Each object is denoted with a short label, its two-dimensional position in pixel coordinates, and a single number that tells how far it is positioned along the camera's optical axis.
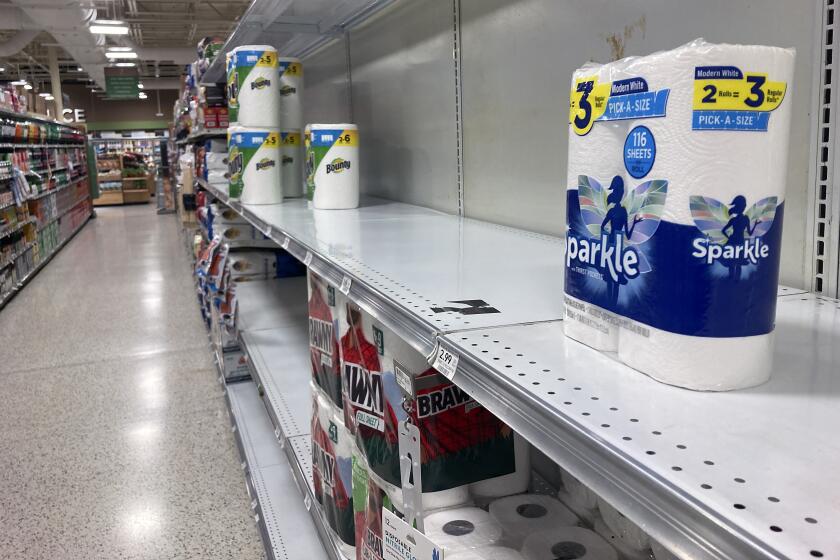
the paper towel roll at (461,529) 1.11
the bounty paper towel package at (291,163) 2.84
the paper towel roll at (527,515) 1.15
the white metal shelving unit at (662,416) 0.43
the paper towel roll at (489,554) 1.08
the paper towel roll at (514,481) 1.23
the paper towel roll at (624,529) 1.03
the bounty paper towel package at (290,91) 2.78
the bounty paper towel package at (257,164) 2.51
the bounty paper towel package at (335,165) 2.18
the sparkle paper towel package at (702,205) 0.57
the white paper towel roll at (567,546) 1.07
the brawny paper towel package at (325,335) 1.50
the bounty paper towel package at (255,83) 2.50
